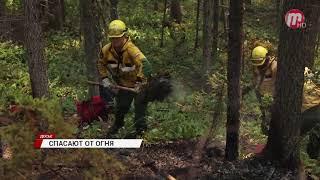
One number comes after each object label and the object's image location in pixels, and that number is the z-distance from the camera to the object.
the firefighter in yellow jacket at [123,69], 7.99
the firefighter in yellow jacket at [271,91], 7.12
